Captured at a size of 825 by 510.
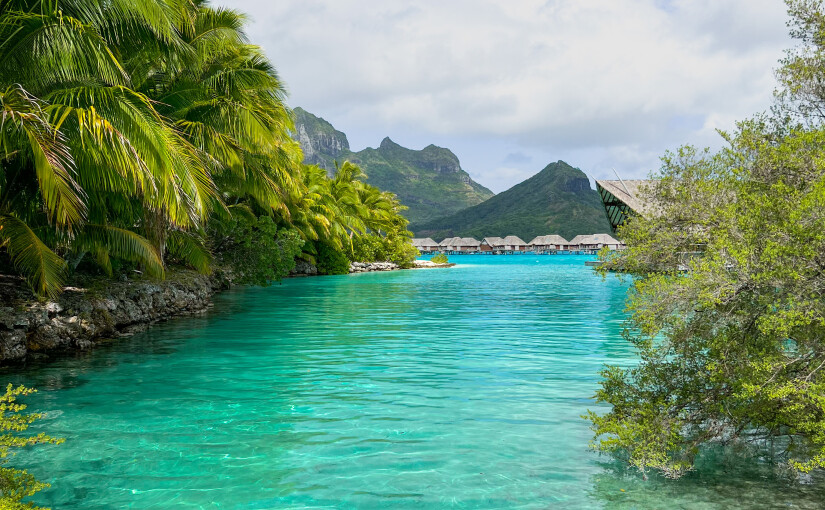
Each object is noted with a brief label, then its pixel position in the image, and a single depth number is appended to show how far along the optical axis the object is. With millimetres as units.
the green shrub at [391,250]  53594
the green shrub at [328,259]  41969
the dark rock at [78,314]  9992
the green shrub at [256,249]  23981
